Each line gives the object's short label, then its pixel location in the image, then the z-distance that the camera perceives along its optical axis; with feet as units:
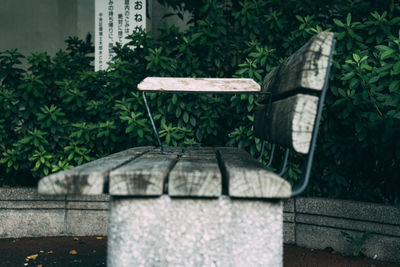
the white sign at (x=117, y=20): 12.81
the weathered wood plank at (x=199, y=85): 5.01
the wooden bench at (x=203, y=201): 3.42
